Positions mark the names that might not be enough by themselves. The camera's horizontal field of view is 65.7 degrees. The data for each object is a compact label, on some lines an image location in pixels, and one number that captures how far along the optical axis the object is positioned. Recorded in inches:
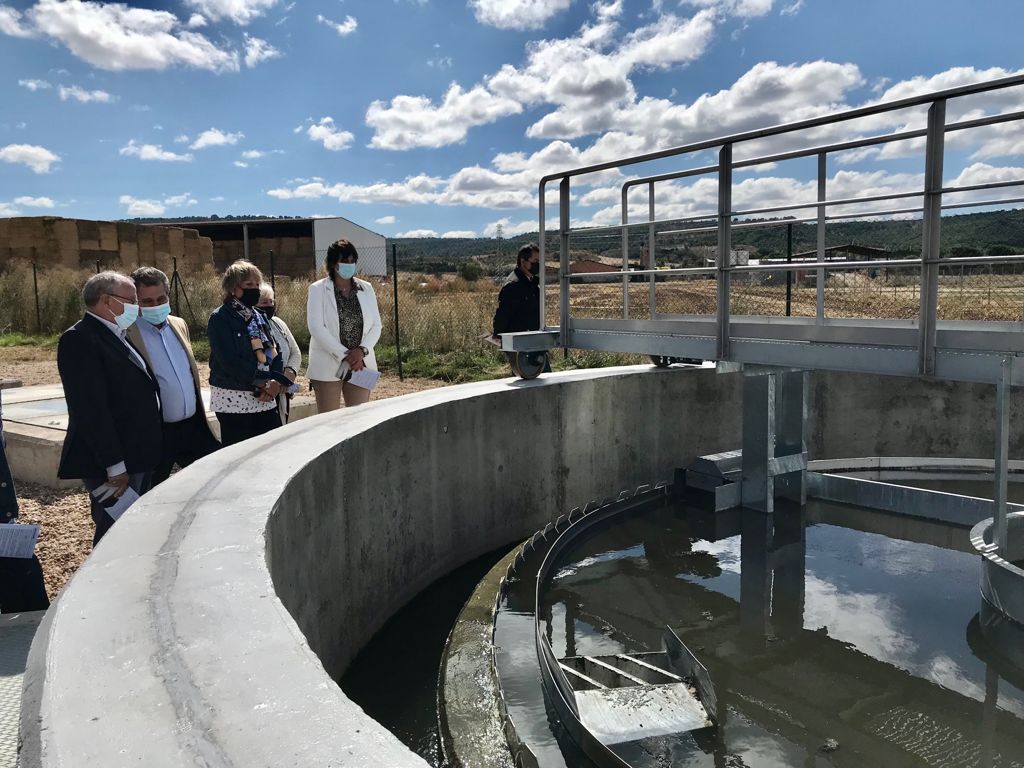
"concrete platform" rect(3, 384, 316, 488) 244.7
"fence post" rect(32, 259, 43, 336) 743.1
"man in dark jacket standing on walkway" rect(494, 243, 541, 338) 281.4
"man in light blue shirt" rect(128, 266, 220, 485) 168.7
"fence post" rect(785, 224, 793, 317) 378.1
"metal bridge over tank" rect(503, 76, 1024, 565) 160.6
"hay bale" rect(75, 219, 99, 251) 1182.3
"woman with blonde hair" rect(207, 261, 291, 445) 185.9
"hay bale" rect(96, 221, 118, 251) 1208.2
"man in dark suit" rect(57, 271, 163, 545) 140.8
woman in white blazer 224.5
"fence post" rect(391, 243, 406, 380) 475.3
